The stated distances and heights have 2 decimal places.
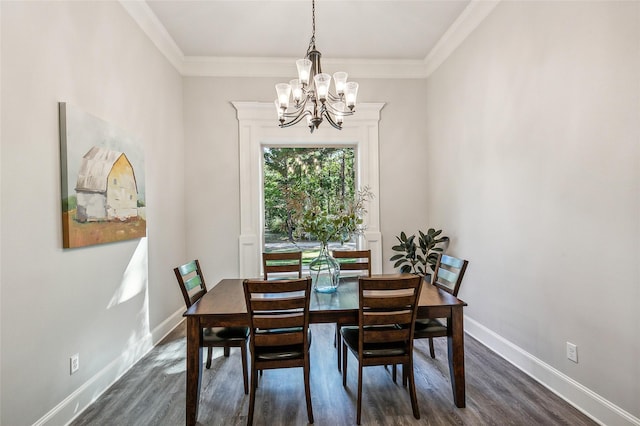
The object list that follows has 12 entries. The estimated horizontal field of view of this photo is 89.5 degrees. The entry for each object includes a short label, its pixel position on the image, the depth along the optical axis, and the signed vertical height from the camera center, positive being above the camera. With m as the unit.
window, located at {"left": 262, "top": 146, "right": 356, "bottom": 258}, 4.39 +0.38
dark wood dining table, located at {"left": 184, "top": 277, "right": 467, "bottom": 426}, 1.95 -0.66
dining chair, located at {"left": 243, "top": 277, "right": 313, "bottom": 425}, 1.80 -0.67
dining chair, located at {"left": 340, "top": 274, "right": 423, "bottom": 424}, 1.87 -0.69
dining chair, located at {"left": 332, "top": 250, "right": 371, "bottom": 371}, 2.99 -0.48
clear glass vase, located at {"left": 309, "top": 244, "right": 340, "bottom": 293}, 2.43 -0.45
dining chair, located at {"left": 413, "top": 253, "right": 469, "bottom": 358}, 2.29 -0.57
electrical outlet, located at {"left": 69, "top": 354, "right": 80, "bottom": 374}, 2.07 -0.97
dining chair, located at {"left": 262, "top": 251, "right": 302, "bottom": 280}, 2.92 -0.51
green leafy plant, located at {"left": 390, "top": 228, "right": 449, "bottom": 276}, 3.75 -0.49
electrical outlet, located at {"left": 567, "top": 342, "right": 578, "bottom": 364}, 2.11 -0.97
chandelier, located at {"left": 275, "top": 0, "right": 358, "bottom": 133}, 2.19 +0.85
